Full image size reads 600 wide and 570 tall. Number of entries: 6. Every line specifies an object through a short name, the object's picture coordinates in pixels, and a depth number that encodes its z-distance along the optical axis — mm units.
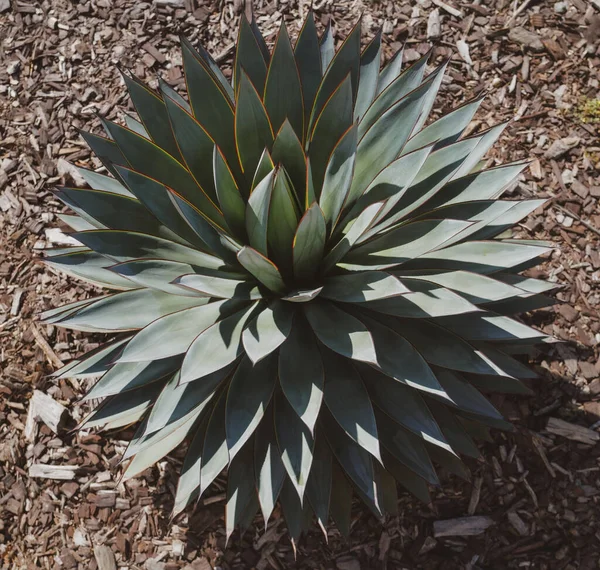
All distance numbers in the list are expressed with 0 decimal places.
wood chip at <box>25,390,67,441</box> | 2947
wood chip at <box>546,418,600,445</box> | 2879
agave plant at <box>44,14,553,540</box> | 1994
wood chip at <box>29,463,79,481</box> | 2912
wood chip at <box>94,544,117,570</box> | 2799
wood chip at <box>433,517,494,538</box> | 2764
